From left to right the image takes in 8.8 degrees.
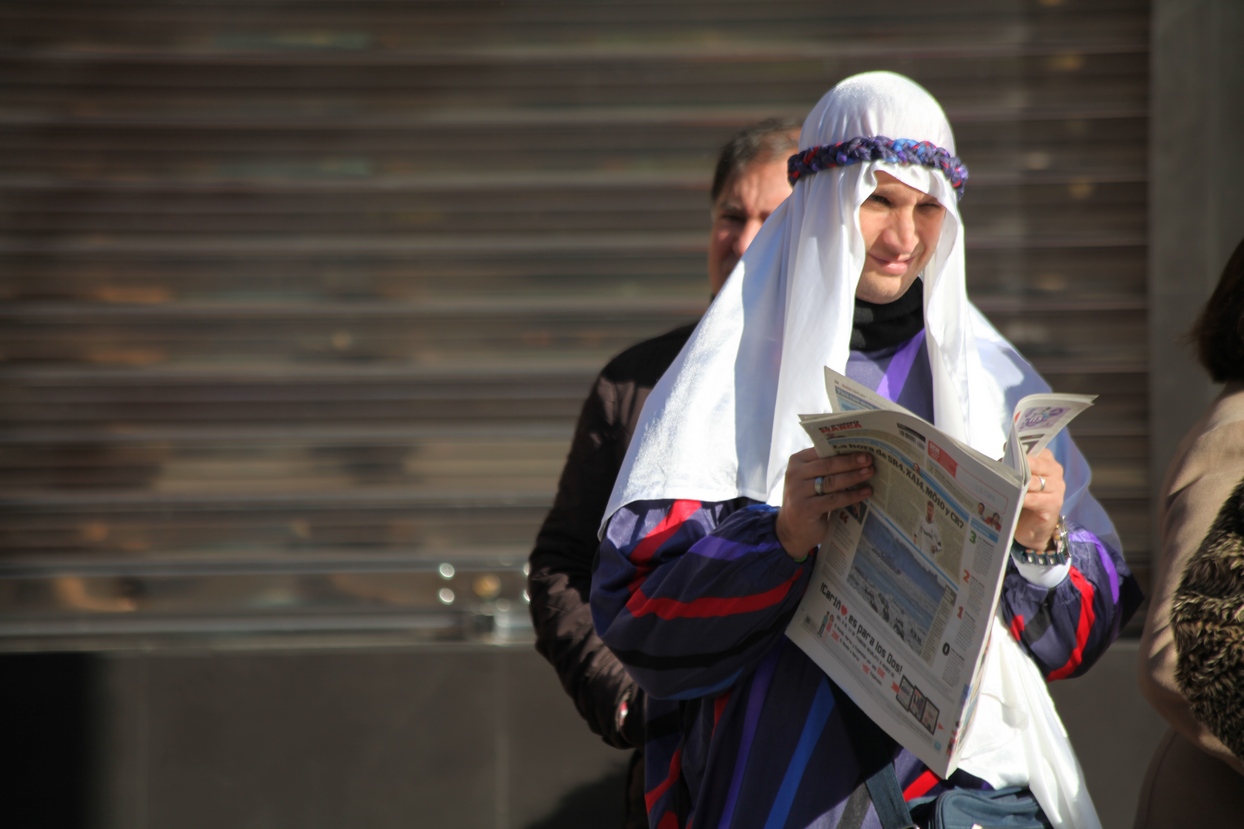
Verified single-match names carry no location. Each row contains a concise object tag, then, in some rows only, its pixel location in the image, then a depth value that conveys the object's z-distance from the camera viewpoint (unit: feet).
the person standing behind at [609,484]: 32.12
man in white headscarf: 30.34
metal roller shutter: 40.55
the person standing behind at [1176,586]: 30.90
